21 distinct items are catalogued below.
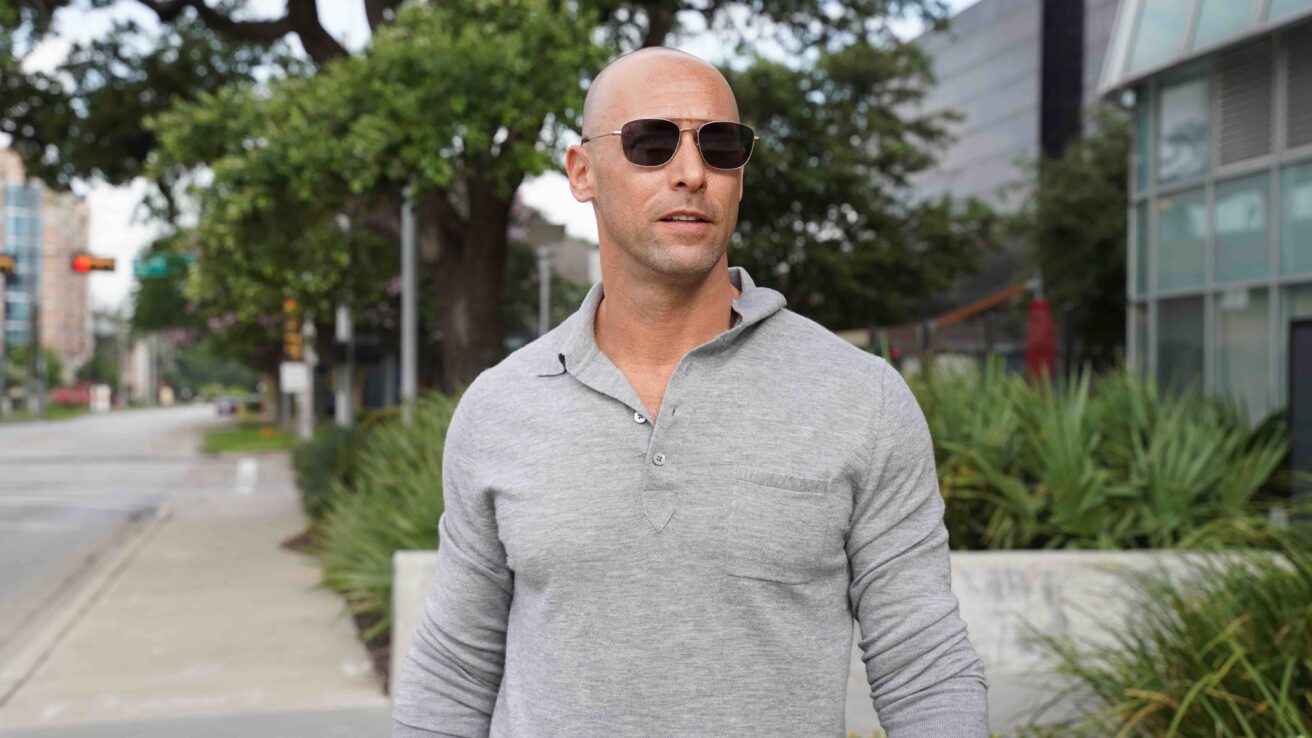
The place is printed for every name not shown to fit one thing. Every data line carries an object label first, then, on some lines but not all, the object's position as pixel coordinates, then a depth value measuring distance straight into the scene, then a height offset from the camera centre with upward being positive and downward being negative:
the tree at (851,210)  24.52 +2.89
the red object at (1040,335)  15.44 +0.27
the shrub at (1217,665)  3.91 -0.89
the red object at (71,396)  108.56 -3.18
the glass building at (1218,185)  13.73 +1.85
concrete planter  6.40 -1.09
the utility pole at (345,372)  20.84 -0.24
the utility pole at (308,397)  25.06 -0.75
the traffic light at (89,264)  34.28 +2.22
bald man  1.75 -0.19
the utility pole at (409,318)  14.34 +0.41
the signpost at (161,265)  18.70 +1.74
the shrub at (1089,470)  6.93 -0.55
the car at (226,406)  83.19 -3.00
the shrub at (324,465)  14.07 -1.11
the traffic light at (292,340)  25.29 +0.30
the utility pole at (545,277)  16.47 +0.93
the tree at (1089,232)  30.31 +2.78
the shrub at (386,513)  7.79 -0.94
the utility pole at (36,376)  77.81 -1.26
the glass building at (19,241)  137.34 +11.33
